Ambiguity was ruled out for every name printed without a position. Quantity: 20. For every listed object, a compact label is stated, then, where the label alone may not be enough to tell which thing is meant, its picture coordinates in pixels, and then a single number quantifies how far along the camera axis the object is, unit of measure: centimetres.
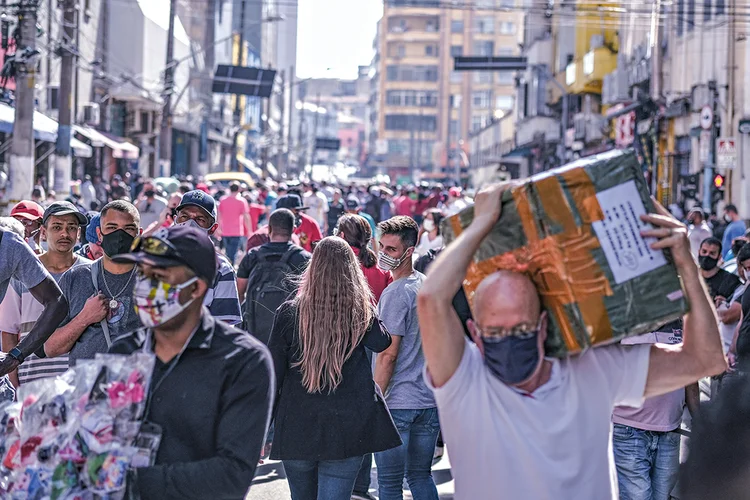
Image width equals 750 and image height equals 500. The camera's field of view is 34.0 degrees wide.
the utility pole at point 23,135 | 2052
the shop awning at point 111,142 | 3622
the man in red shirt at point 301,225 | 1188
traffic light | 2896
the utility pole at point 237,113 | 6359
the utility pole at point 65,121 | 2394
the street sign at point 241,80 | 5200
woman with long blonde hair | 558
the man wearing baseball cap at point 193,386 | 354
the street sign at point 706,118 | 2830
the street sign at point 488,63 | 5225
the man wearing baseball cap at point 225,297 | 686
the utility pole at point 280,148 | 9791
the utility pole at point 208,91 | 6256
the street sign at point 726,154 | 2480
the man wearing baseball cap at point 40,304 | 626
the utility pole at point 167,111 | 3572
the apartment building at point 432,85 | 12019
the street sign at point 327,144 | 11331
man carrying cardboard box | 360
